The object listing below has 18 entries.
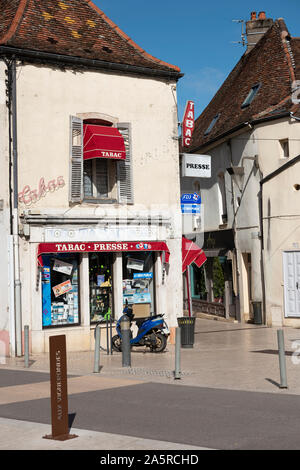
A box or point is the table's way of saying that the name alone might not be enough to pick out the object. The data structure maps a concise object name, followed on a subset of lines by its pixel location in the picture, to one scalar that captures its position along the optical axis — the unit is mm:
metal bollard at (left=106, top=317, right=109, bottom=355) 16906
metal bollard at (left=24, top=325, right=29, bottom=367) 15156
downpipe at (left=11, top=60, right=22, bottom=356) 17078
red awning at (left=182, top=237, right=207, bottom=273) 20770
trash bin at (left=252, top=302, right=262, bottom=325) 24831
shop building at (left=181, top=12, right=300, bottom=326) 23812
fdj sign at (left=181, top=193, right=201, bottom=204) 19875
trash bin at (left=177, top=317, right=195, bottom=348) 18219
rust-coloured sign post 7723
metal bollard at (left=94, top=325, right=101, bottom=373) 13836
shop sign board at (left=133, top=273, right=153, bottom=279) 19267
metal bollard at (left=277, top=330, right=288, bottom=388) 11289
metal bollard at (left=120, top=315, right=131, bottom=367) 14586
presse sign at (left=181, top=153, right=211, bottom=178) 19984
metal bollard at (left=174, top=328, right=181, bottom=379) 12656
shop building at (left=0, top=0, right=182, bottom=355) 17438
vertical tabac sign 20109
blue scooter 16953
